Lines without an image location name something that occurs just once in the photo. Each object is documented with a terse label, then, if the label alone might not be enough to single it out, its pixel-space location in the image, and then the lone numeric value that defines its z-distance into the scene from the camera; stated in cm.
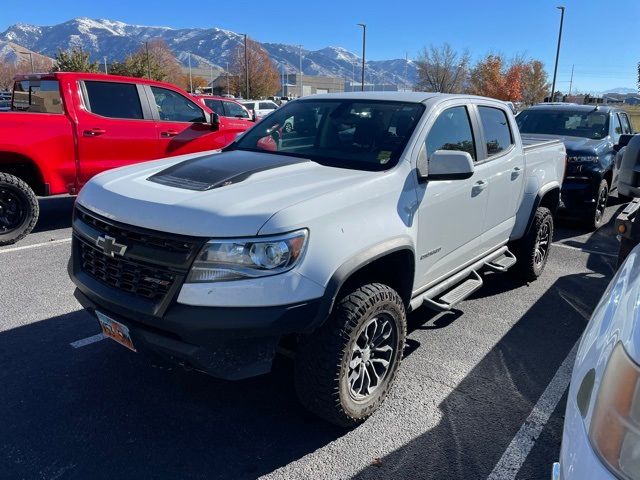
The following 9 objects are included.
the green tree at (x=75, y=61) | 4031
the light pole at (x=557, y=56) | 3250
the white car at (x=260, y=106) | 2398
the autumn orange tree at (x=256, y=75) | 6488
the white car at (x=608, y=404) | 125
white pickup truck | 236
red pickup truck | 622
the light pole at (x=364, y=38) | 4494
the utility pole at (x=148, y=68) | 4567
